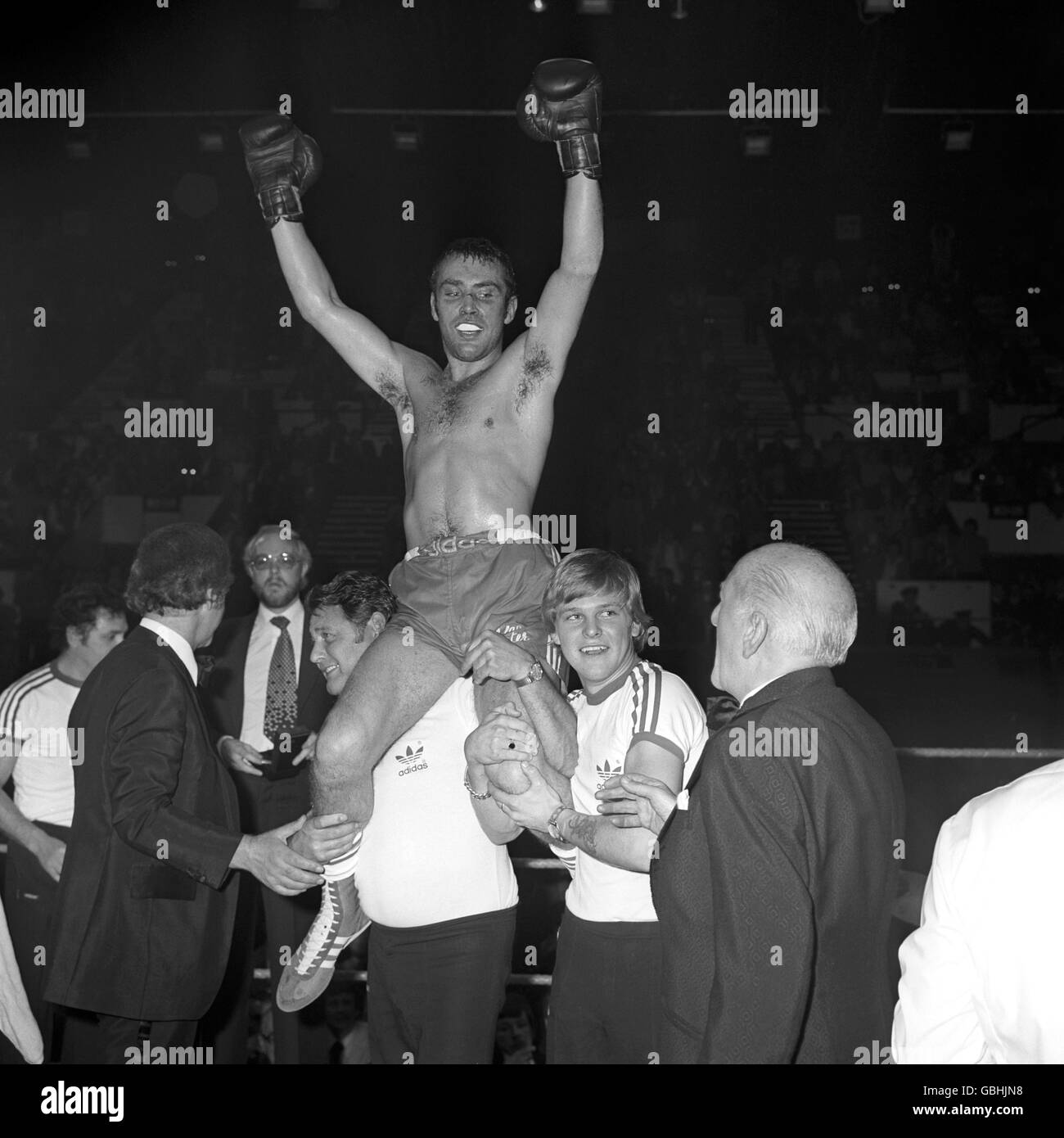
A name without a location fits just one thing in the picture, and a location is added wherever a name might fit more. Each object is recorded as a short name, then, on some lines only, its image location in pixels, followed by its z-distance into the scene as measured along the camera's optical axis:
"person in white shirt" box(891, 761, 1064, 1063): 1.24
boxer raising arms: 2.40
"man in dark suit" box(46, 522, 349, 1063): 2.30
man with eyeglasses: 3.04
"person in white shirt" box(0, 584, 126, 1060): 2.99
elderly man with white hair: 1.61
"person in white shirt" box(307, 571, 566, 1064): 2.22
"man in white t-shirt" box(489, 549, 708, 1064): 2.13
